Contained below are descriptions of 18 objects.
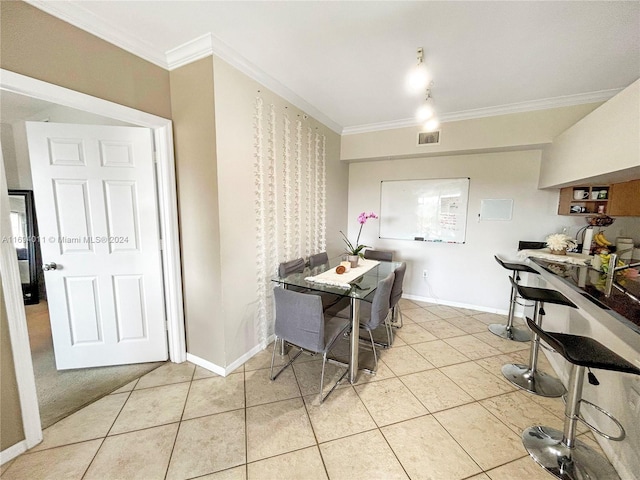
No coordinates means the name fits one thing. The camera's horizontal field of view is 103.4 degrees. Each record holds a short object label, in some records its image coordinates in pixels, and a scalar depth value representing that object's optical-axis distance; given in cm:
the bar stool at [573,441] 127
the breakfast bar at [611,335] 131
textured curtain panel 238
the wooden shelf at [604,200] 235
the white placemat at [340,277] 220
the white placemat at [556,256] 250
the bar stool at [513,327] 272
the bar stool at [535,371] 197
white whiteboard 352
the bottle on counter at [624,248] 250
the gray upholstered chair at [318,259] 298
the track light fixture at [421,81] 178
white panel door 193
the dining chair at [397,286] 249
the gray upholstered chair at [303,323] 178
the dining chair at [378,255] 335
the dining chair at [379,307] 207
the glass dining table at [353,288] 202
